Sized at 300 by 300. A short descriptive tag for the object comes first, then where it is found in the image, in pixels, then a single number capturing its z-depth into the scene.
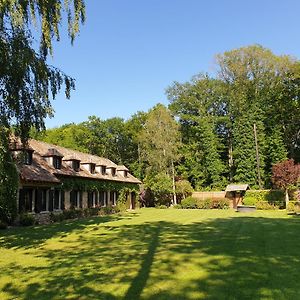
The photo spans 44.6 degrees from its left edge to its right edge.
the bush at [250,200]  40.88
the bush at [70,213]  25.91
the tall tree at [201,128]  51.59
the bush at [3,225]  19.19
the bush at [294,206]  29.97
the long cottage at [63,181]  22.62
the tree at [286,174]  35.91
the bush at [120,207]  35.19
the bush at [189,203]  42.19
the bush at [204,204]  41.76
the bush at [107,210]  32.18
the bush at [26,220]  21.00
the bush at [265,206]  36.97
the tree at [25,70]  11.02
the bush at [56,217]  23.95
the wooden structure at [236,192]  42.39
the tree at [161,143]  46.03
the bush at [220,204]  41.72
